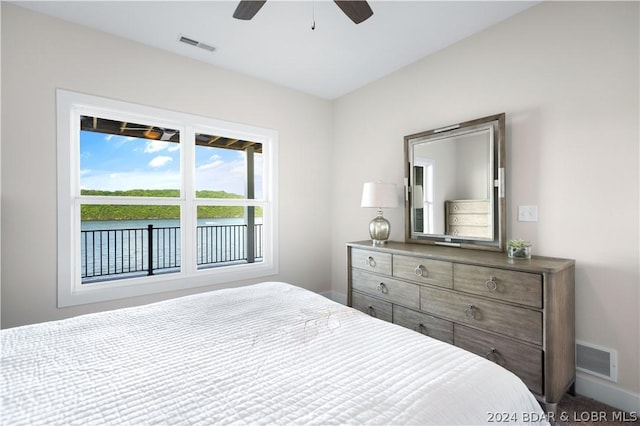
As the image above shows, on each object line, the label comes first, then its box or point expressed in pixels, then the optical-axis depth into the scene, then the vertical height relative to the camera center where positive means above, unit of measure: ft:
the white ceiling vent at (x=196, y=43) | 8.67 +4.96
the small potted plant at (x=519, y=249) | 6.84 -0.87
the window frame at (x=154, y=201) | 7.84 +0.36
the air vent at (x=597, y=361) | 6.18 -3.15
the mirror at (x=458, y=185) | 7.84 +0.76
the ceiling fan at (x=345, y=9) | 5.82 +4.06
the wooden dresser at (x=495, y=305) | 5.71 -2.08
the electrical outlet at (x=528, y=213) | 7.28 -0.05
